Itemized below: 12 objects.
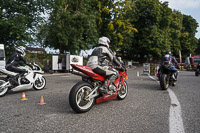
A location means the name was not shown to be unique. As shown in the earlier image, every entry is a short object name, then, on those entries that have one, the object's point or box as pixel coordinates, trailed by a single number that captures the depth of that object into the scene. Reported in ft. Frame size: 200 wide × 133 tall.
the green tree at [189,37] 161.48
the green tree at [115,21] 102.14
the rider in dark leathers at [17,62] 21.11
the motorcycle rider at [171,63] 25.45
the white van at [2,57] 46.32
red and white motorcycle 12.52
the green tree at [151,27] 123.95
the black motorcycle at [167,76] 23.53
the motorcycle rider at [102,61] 14.42
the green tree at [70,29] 78.48
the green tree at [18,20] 45.42
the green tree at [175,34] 147.02
